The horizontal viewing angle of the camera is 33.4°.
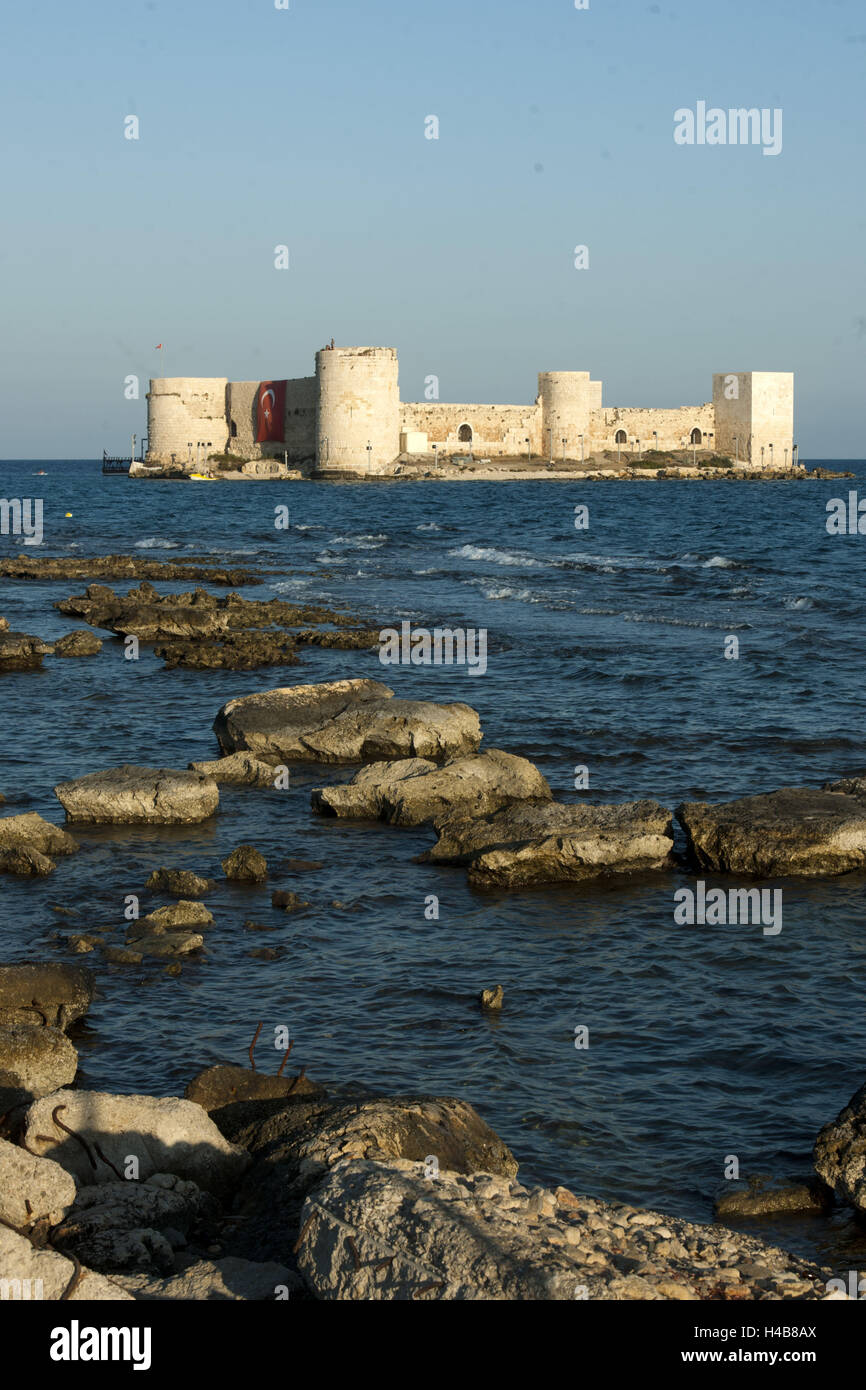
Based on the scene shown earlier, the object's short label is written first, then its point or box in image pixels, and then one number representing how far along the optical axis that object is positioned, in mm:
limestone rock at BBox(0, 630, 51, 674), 21703
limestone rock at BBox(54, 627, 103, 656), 23000
